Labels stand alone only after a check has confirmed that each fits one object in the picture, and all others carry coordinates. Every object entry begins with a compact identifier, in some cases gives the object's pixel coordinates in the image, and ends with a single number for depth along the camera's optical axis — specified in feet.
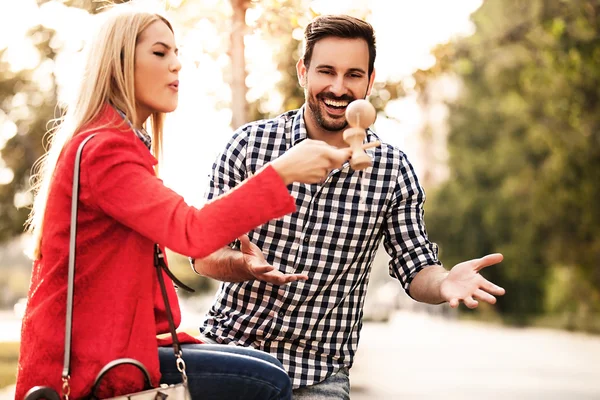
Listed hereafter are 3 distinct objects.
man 14.49
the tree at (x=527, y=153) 88.28
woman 9.39
